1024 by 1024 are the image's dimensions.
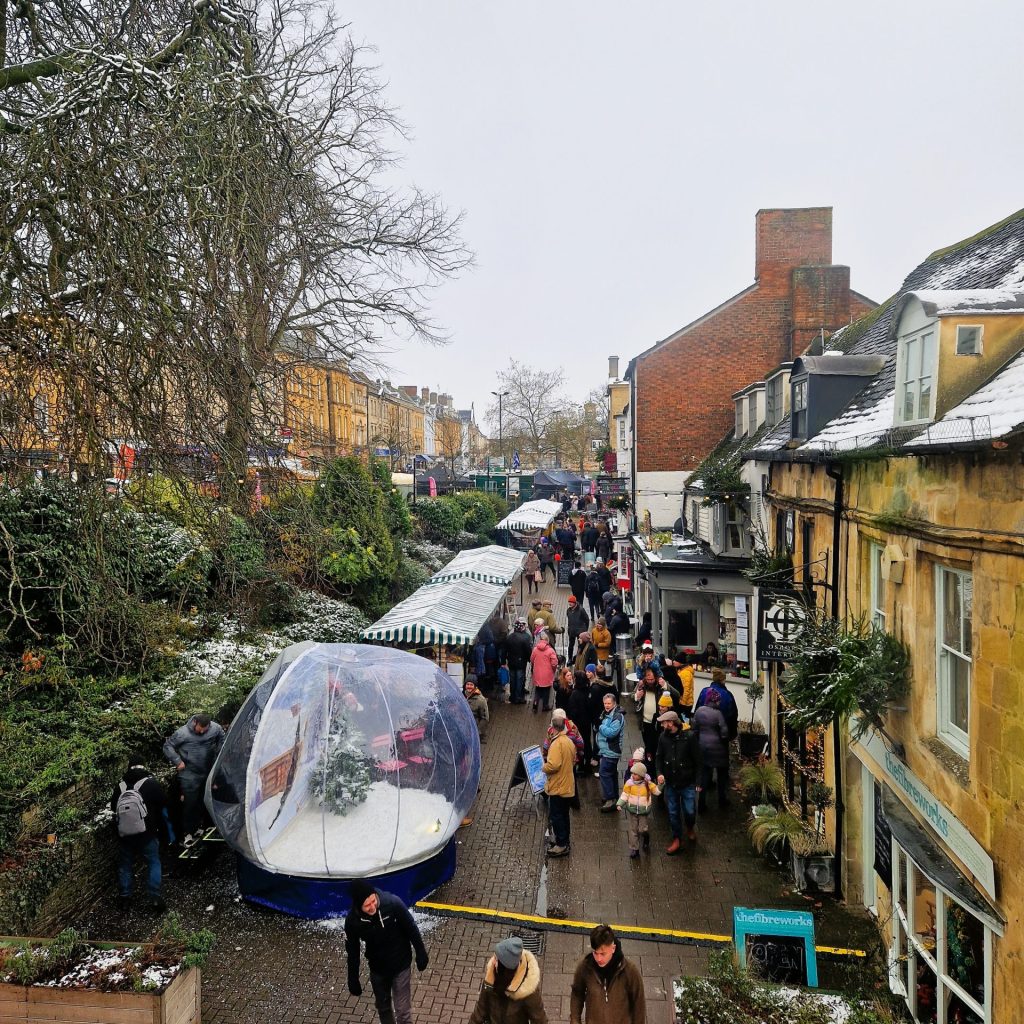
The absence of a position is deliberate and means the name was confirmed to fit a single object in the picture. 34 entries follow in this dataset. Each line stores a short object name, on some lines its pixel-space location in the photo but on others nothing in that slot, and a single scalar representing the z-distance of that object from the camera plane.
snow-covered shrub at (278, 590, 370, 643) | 16.12
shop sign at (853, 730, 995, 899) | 5.21
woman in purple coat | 10.77
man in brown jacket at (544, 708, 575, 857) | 9.48
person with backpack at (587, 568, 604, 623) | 22.98
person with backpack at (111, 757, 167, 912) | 7.87
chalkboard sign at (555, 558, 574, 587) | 30.26
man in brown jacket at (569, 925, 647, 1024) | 5.48
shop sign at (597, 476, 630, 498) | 27.11
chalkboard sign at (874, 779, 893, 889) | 7.18
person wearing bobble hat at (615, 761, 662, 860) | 9.45
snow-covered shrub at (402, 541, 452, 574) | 27.39
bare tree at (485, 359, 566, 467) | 87.50
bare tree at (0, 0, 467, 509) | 5.69
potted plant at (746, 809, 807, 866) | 9.19
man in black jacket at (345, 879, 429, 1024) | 5.96
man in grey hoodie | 9.13
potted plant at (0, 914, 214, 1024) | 5.71
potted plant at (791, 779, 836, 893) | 8.73
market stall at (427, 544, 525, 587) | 19.59
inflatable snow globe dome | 8.09
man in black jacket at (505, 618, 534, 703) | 16.42
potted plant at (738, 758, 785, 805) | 10.93
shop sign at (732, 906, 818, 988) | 6.44
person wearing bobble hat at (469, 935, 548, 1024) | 5.50
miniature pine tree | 8.26
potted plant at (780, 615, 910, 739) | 6.62
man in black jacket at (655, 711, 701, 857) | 9.73
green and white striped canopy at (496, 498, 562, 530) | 32.94
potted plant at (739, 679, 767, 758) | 13.02
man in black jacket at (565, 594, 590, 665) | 19.08
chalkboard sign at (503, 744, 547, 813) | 10.44
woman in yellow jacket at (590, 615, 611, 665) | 17.30
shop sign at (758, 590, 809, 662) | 8.16
